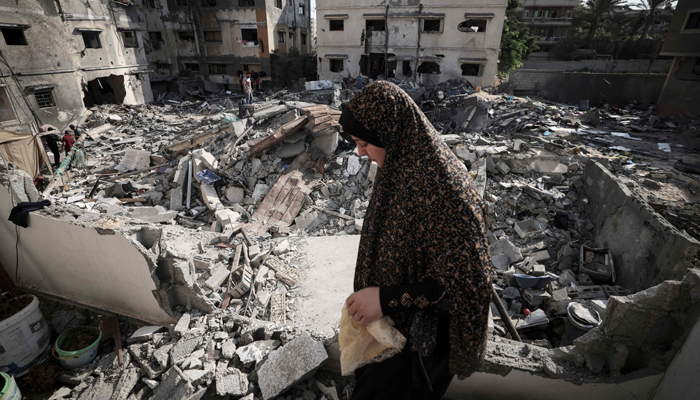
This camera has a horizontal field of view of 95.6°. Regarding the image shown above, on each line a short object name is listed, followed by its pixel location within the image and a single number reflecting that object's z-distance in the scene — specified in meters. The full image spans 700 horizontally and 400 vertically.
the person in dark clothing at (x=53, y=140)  10.13
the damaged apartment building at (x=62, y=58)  13.66
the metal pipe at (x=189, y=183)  7.92
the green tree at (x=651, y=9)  23.52
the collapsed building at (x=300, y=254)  2.50
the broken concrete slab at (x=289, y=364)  2.62
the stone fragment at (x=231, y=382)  2.60
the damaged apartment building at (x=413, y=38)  19.88
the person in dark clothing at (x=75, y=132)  11.01
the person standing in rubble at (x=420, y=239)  1.33
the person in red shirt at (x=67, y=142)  10.23
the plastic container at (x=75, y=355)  3.22
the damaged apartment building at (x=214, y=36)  23.98
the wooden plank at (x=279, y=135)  8.34
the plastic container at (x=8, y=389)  2.90
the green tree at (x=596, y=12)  26.61
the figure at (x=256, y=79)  23.91
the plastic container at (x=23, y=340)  3.36
